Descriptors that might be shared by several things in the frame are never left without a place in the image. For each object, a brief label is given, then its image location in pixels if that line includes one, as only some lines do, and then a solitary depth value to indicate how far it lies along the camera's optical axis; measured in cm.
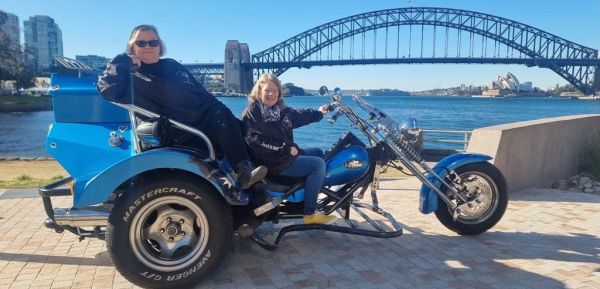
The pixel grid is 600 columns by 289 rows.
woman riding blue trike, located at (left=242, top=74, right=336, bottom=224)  353
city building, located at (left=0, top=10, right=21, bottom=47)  8224
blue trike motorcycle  311
